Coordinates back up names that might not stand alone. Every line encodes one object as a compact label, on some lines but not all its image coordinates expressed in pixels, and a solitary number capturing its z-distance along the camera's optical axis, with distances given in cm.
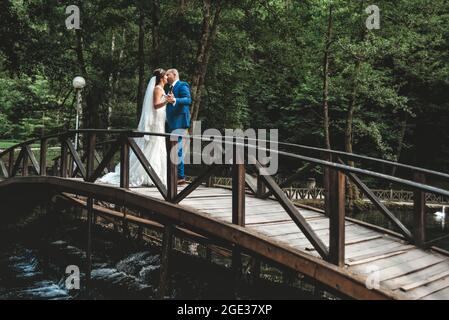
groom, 740
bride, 774
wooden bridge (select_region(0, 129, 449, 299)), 427
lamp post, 1350
